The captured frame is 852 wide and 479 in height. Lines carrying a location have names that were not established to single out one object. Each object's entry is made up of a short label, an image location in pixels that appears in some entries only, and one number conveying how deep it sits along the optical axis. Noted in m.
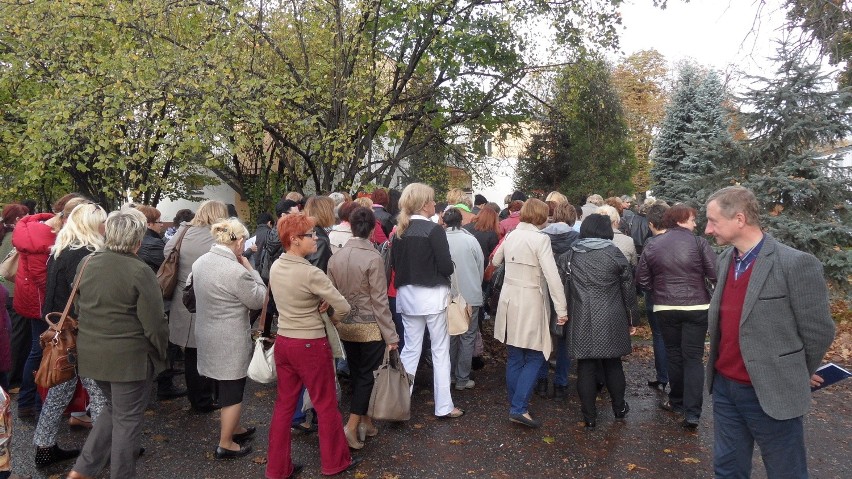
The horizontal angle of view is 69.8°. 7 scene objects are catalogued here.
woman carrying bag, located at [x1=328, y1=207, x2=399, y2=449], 4.82
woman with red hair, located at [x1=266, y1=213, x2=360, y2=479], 4.23
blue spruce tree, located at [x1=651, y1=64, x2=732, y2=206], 20.58
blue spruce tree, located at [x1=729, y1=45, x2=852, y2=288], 8.82
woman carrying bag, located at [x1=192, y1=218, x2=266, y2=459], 4.61
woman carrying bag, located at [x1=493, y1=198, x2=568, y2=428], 5.36
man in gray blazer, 3.01
